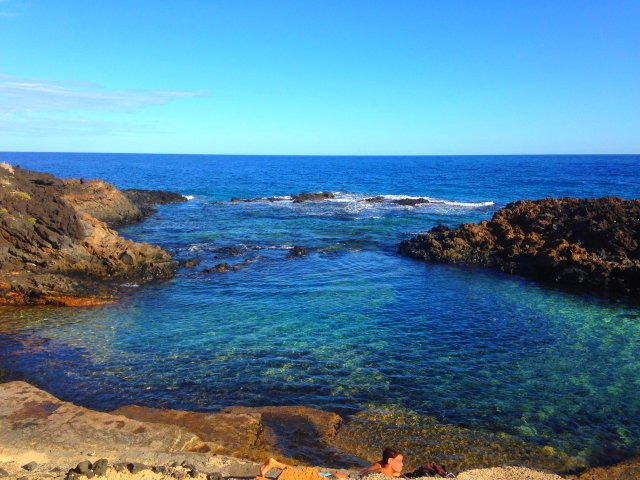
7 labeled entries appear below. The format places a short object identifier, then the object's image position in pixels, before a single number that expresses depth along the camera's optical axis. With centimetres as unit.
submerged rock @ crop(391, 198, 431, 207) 5632
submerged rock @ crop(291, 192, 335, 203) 6174
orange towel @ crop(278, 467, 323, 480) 757
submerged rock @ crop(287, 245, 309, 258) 3062
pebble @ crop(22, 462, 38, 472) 845
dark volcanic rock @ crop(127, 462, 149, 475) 821
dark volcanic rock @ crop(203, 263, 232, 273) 2644
